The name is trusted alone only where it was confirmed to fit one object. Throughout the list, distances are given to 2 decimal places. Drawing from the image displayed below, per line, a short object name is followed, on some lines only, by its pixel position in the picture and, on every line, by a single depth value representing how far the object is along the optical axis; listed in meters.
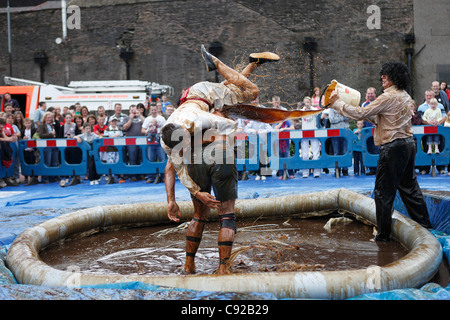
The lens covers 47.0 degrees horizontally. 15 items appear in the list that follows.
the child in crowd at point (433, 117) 10.81
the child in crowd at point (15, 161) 11.93
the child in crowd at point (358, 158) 11.21
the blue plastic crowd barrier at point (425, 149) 10.56
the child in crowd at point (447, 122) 10.80
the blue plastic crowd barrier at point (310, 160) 11.10
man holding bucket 5.12
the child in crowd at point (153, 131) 11.67
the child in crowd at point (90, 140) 11.77
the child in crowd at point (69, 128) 12.80
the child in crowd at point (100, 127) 12.77
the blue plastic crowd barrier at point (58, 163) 11.95
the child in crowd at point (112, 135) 12.27
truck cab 18.80
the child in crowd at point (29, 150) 12.12
